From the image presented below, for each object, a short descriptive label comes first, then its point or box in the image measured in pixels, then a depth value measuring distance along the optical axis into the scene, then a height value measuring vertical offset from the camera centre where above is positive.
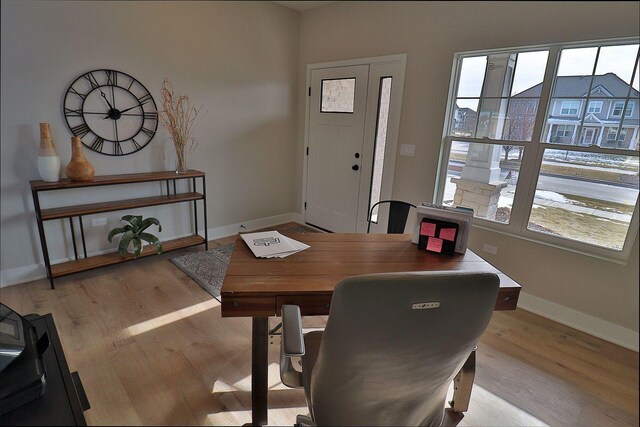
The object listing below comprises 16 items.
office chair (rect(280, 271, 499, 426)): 0.68 -0.45
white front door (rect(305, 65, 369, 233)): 3.37 -0.10
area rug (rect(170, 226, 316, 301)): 2.52 -1.17
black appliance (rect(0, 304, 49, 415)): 0.56 -0.47
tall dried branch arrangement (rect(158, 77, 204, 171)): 2.88 +0.07
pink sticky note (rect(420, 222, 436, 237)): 1.52 -0.41
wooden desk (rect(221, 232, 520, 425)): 1.13 -0.53
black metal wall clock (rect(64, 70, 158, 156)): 2.47 +0.08
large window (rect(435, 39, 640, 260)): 1.94 +0.02
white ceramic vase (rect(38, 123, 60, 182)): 2.22 -0.26
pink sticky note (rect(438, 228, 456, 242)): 1.48 -0.42
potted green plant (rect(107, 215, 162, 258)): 2.62 -0.89
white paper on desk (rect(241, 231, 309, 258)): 1.41 -0.51
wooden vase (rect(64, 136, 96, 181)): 2.33 -0.31
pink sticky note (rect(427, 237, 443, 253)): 1.51 -0.48
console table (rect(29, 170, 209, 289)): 2.28 -0.65
